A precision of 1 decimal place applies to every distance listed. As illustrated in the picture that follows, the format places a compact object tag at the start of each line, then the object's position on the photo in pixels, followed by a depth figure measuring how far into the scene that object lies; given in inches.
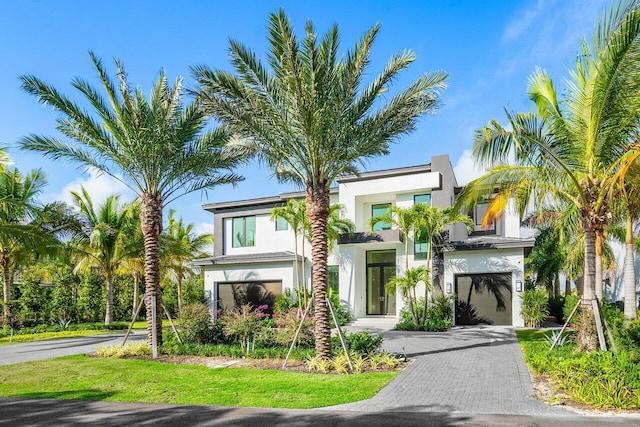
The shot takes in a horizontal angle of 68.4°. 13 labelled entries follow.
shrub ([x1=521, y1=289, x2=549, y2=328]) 777.6
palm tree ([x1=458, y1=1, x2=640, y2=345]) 380.8
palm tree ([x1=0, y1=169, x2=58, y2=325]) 621.0
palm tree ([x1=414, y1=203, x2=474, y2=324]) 797.9
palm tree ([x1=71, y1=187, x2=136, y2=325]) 972.6
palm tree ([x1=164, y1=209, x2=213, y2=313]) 1181.5
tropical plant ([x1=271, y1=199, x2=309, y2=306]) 873.5
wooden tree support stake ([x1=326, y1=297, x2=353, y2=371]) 436.3
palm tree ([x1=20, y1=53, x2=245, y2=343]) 539.8
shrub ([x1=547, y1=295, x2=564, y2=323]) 976.9
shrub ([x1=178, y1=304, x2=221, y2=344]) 583.5
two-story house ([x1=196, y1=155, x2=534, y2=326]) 843.4
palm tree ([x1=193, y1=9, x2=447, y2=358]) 444.1
